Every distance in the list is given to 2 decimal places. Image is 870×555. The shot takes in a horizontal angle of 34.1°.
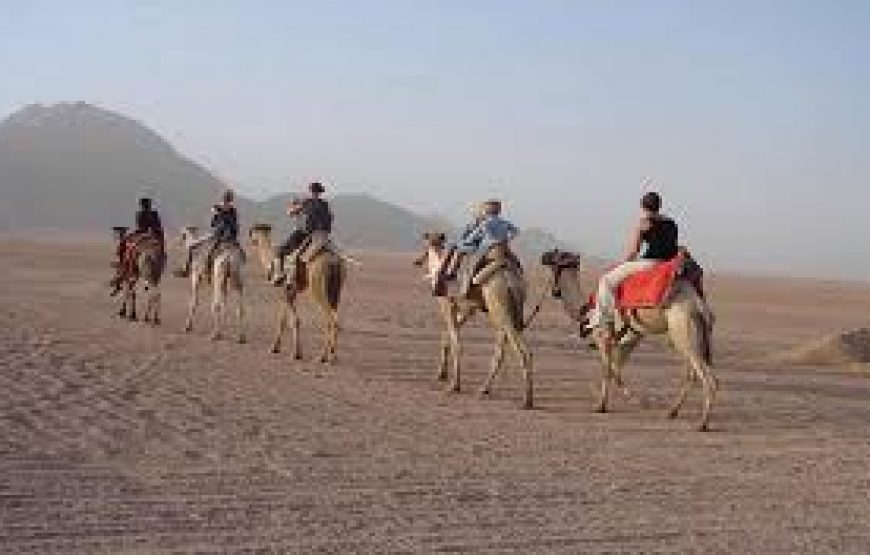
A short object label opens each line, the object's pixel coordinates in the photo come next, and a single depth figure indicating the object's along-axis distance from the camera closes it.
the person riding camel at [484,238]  16.88
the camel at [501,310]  16.66
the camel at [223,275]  23.03
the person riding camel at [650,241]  15.56
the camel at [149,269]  25.23
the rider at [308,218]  20.44
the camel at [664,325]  14.90
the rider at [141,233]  25.39
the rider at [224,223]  23.09
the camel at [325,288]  20.06
